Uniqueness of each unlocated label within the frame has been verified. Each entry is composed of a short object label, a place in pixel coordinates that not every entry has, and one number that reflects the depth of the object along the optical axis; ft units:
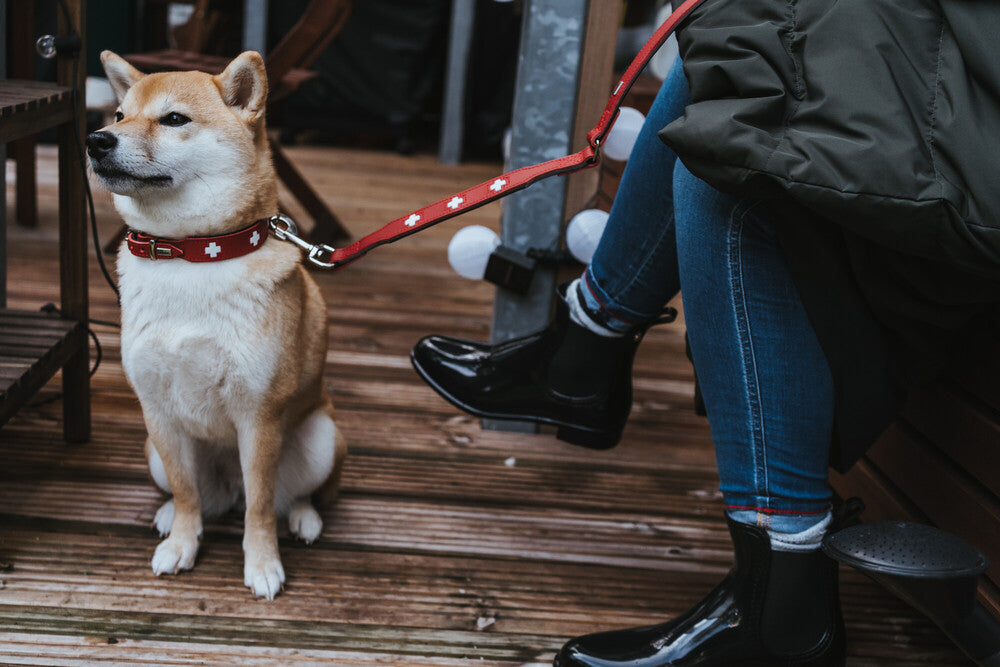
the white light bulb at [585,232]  5.39
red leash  3.43
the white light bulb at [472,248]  5.65
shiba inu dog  3.71
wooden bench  3.71
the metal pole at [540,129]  5.30
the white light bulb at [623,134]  5.32
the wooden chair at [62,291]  4.20
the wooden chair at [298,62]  8.07
